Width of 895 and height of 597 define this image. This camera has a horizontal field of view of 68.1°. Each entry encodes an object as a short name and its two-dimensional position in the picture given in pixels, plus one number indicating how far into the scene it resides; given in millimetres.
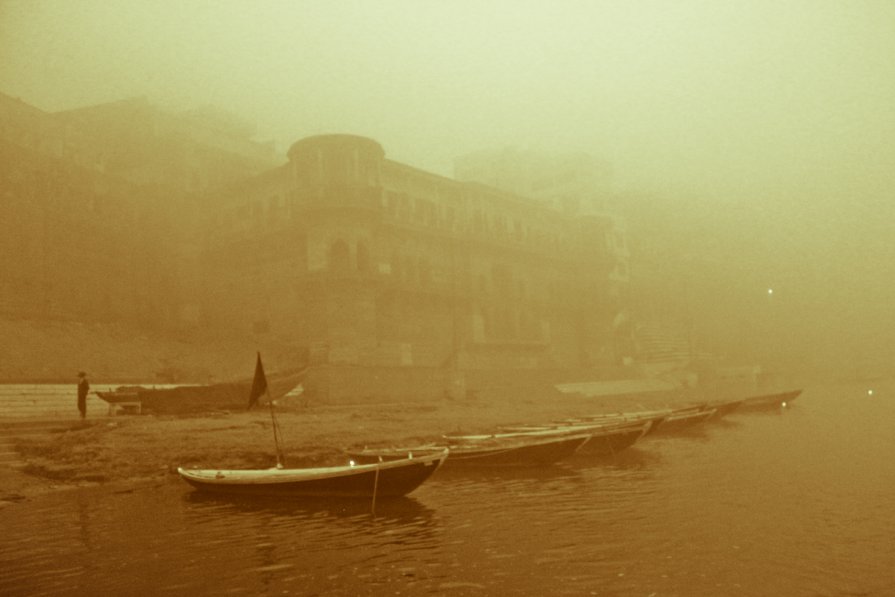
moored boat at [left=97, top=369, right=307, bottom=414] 25719
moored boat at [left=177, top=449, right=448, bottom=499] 12133
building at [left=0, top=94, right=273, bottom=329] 39156
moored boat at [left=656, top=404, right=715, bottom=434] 26609
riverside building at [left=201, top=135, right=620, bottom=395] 41031
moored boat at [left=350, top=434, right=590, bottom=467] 16644
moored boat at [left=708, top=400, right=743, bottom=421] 31953
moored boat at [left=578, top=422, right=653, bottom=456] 19328
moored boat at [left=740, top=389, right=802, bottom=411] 41469
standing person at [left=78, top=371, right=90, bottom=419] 22562
